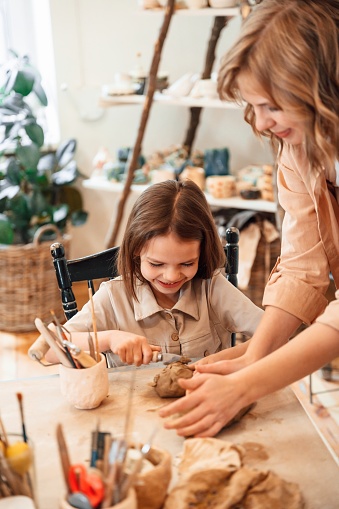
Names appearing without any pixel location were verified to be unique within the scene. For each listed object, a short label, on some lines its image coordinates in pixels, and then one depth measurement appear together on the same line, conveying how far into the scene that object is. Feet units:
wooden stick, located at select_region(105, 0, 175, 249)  10.90
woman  3.64
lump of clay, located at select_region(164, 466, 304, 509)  3.30
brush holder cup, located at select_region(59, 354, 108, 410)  4.28
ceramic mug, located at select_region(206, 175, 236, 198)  11.18
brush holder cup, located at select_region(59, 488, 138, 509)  2.92
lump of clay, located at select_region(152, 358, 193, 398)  4.41
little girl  5.42
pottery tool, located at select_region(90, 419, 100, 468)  3.10
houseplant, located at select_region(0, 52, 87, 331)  11.55
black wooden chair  5.81
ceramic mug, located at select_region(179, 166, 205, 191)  11.50
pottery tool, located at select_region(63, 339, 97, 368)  4.21
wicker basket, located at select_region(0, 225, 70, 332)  11.46
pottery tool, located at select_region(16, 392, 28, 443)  3.31
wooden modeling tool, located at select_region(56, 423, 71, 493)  2.93
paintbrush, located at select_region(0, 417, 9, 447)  3.32
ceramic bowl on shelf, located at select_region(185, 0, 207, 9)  10.75
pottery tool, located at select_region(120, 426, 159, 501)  2.88
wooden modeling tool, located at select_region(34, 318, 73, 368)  4.09
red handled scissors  2.95
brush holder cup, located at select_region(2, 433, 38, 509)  3.15
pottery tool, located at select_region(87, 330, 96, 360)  4.36
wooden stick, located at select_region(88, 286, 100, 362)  4.44
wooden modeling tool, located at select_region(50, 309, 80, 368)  4.25
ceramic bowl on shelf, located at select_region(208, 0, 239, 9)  10.53
